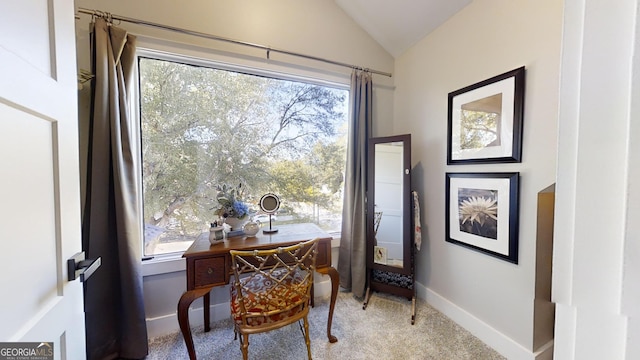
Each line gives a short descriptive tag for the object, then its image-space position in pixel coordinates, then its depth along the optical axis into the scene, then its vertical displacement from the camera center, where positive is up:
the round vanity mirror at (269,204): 1.88 -0.25
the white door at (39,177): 0.54 -0.01
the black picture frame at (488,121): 1.50 +0.38
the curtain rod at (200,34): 1.54 +1.07
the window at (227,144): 1.87 +0.26
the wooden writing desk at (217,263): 1.42 -0.59
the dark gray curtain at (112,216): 1.49 -0.29
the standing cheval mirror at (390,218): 2.07 -0.42
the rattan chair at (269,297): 1.34 -0.78
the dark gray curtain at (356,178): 2.29 -0.05
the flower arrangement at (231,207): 1.76 -0.26
